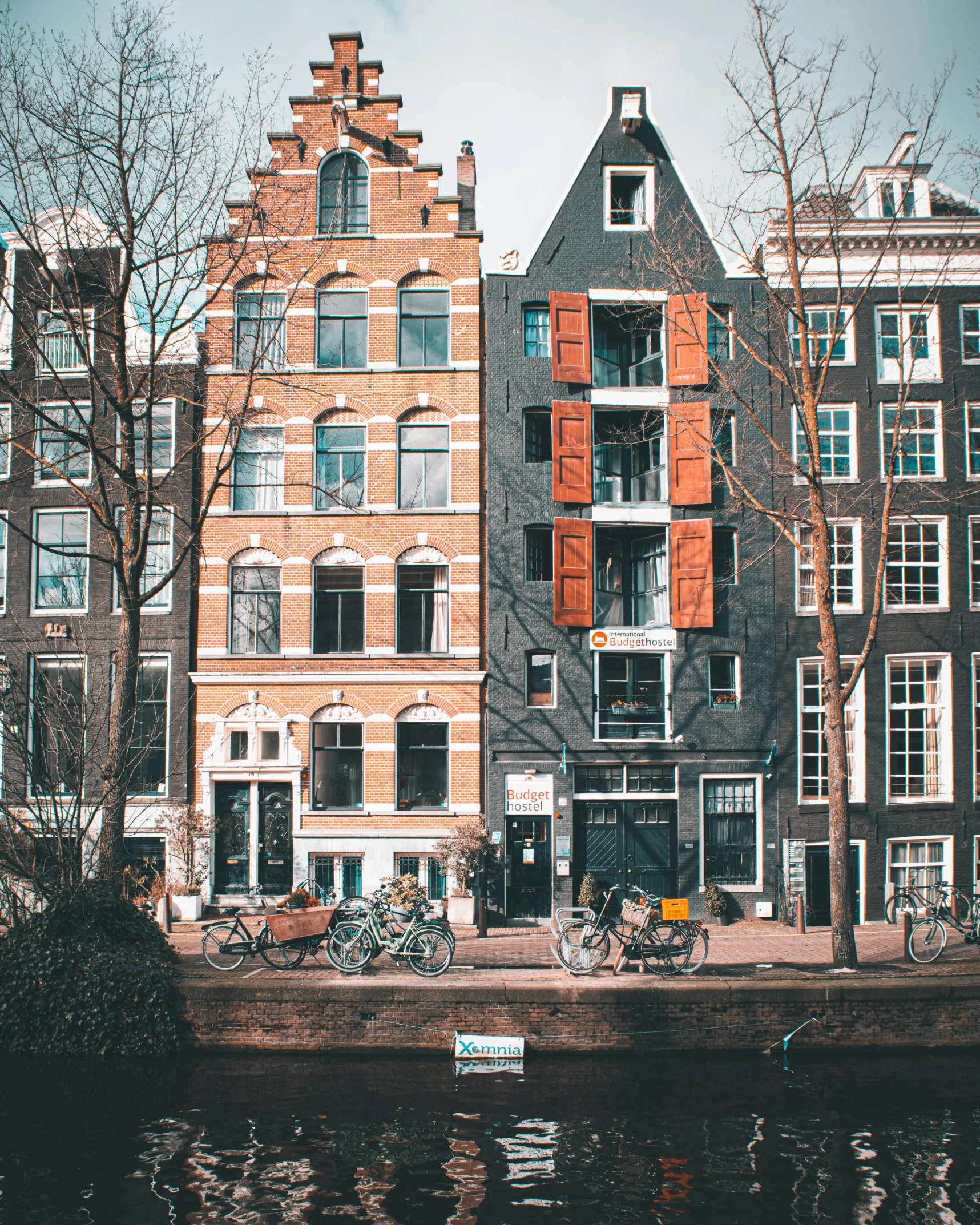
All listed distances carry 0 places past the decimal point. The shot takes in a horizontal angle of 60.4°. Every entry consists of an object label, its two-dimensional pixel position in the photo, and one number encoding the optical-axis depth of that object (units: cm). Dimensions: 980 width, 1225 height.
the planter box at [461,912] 1806
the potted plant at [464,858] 1770
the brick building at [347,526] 1944
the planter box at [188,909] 1847
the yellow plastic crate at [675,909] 1383
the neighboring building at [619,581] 1916
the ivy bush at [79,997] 1217
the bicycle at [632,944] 1369
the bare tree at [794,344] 1973
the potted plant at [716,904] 1844
